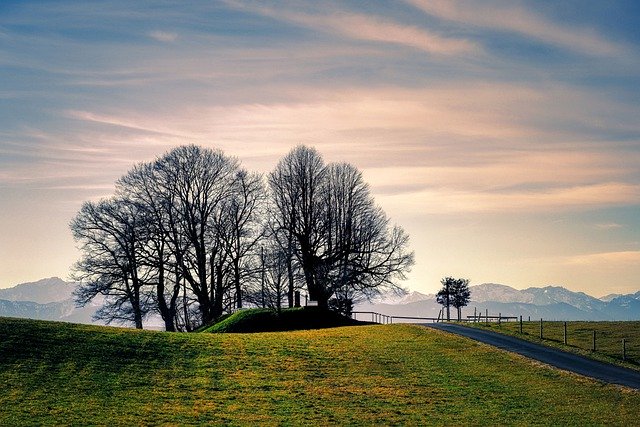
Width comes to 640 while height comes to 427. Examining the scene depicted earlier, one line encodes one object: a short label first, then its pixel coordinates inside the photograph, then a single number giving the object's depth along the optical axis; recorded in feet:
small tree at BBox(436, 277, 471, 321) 362.74
